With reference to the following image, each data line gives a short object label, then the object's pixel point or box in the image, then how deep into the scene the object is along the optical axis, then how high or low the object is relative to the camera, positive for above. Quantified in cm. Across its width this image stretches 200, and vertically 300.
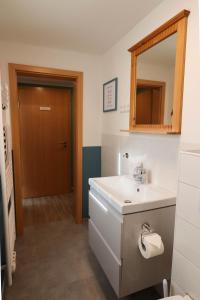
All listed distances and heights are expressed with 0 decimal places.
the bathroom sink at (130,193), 123 -52
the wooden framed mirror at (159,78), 123 +38
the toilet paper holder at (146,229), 127 -69
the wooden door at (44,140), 330 -25
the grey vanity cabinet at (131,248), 124 -84
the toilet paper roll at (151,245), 117 -74
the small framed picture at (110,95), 214 +38
